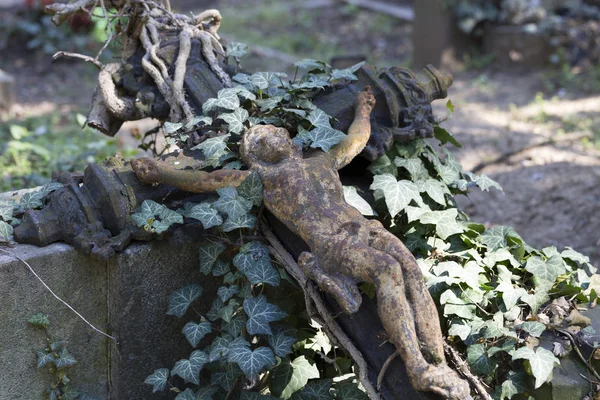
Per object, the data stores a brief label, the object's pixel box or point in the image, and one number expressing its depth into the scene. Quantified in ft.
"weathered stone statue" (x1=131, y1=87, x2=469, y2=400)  7.55
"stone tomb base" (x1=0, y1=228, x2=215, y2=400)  8.72
